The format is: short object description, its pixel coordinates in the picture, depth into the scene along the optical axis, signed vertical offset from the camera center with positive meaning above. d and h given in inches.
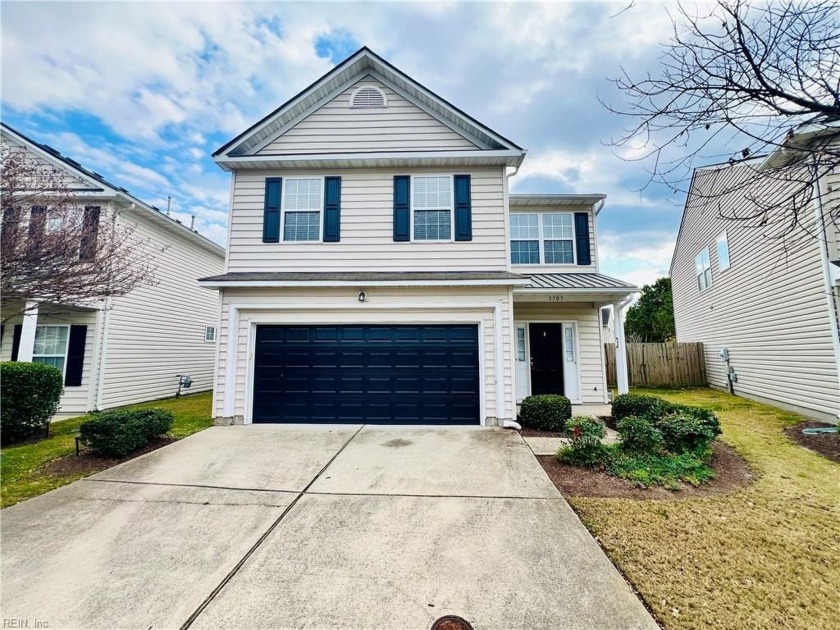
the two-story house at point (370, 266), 311.7 +80.3
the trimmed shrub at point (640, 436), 218.8 -53.3
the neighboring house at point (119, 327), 382.0 +30.6
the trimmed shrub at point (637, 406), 266.1 -44.3
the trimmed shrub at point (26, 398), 273.3 -34.5
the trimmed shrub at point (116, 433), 225.3 -51.0
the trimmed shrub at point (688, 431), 217.3 -50.0
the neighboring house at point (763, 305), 311.7 +49.5
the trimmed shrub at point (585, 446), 209.5 -56.6
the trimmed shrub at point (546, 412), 294.4 -51.0
